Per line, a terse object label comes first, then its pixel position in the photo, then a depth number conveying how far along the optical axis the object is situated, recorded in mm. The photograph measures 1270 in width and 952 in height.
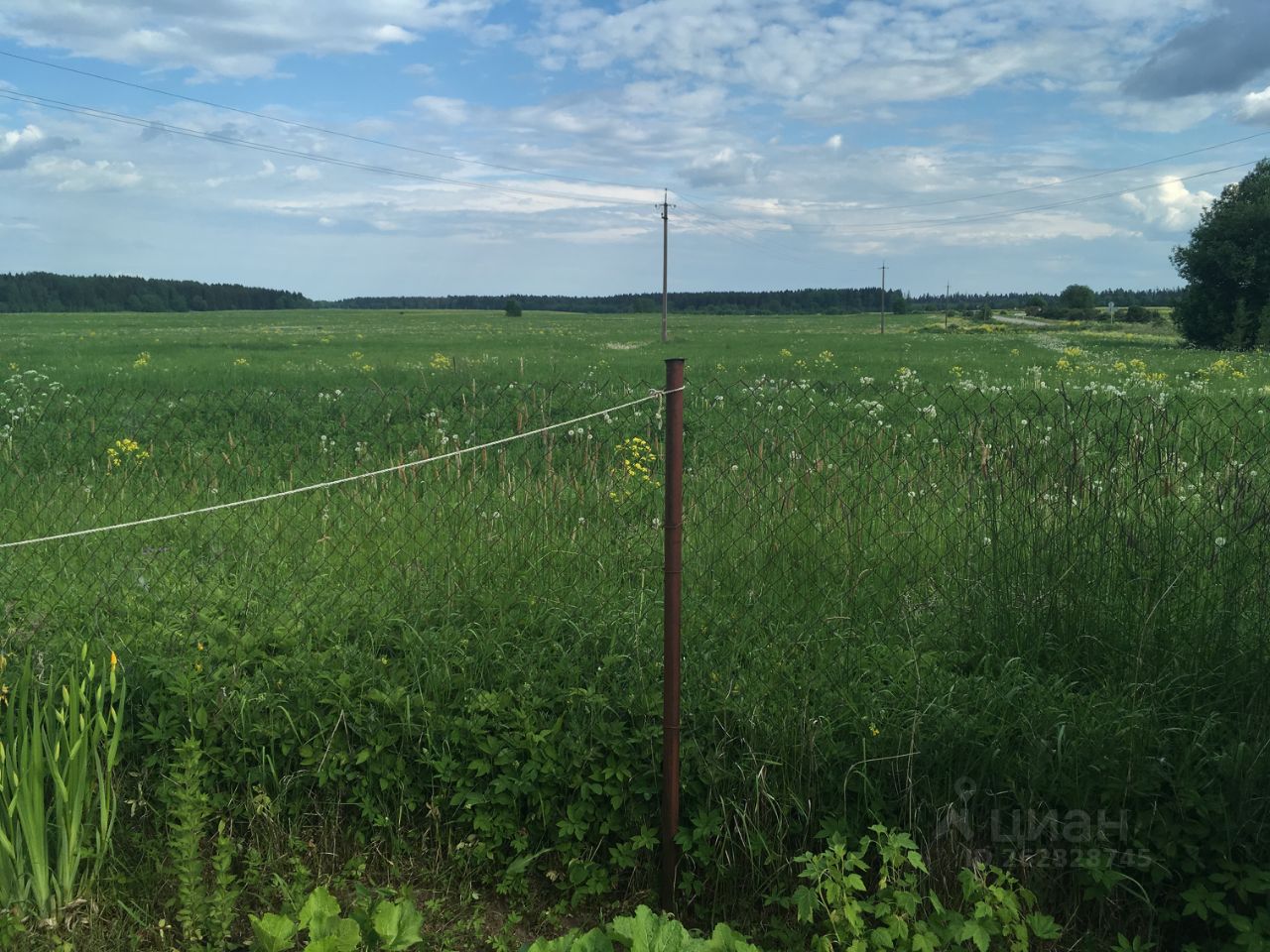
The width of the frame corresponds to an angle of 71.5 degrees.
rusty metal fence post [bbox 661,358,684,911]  2893
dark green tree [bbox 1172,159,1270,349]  37219
